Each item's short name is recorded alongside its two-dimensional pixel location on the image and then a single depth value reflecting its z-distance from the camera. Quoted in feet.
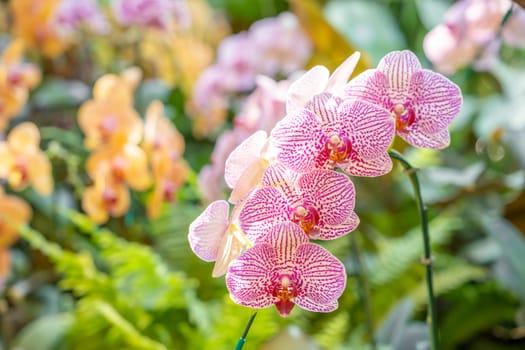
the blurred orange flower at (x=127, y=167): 5.21
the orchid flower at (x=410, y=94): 3.58
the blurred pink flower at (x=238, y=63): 8.22
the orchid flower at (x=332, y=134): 3.51
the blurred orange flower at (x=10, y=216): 5.92
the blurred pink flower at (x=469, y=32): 4.71
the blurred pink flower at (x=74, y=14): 8.27
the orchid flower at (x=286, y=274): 3.47
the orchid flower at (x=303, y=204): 3.51
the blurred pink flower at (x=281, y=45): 8.42
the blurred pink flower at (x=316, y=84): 3.62
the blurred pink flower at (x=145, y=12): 7.41
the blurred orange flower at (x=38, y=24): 7.98
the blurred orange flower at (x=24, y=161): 5.31
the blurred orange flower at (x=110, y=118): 5.43
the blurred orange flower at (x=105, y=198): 5.20
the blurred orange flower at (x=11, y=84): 5.83
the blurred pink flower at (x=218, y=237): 3.58
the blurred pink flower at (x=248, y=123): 4.54
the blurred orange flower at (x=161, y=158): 5.37
